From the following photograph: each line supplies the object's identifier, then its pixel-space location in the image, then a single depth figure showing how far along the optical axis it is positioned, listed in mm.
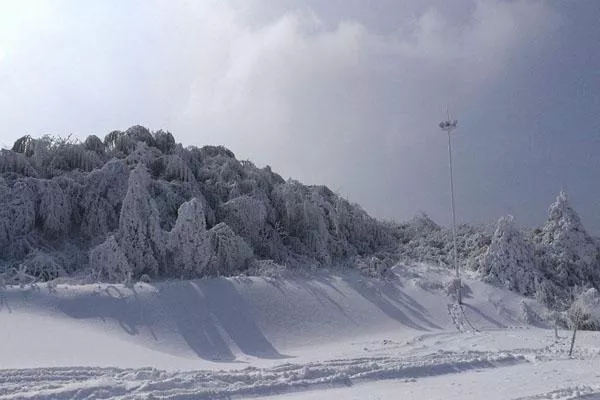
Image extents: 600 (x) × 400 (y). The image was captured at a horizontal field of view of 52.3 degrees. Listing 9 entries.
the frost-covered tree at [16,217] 18766
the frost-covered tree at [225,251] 19656
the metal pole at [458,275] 20672
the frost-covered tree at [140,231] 18672
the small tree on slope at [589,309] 19278
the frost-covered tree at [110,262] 17406
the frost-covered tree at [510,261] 22125
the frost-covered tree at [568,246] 23547
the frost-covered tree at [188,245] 19000
